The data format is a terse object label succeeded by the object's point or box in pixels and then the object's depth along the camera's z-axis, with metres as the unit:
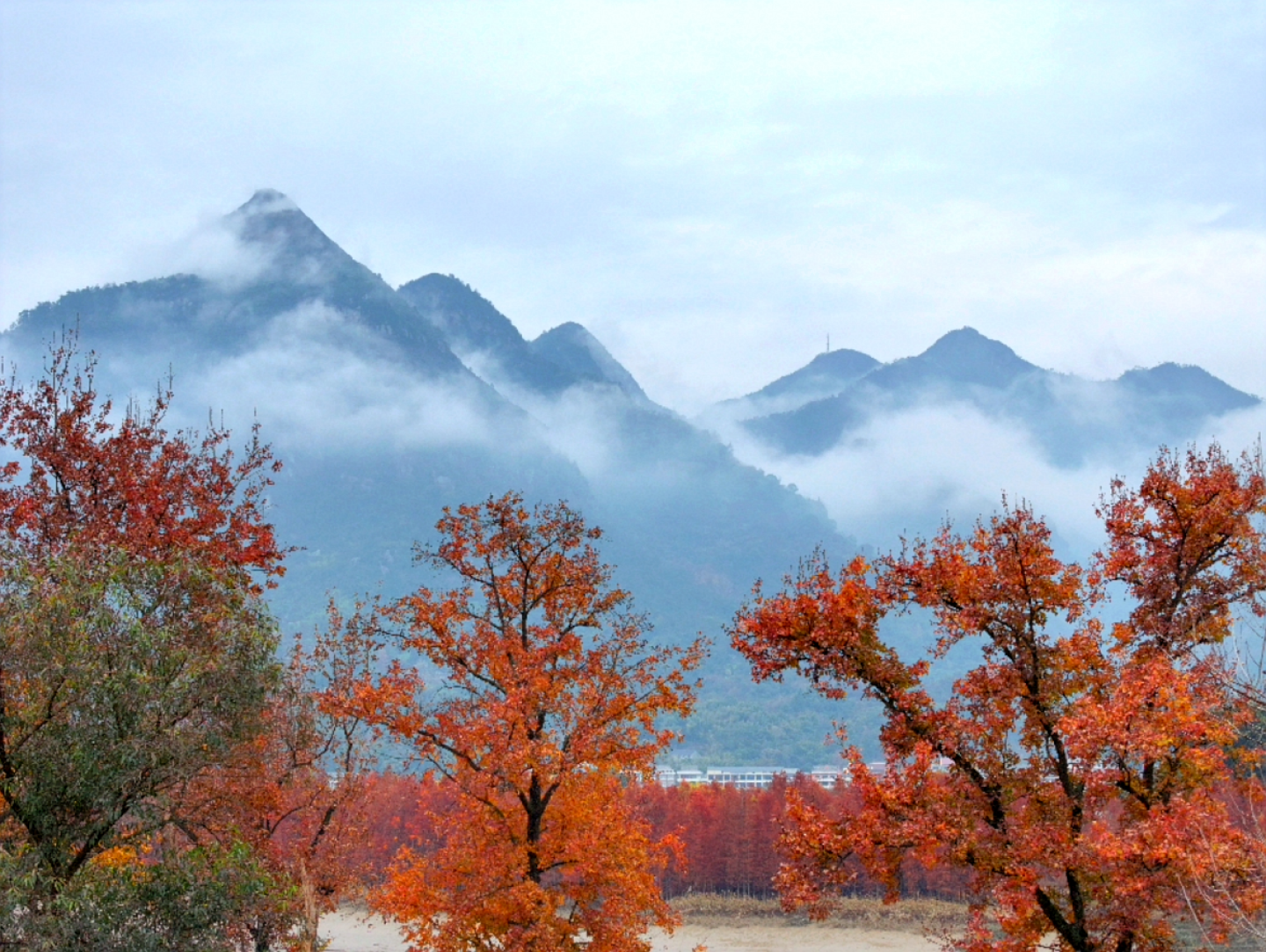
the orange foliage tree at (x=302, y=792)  20.75
